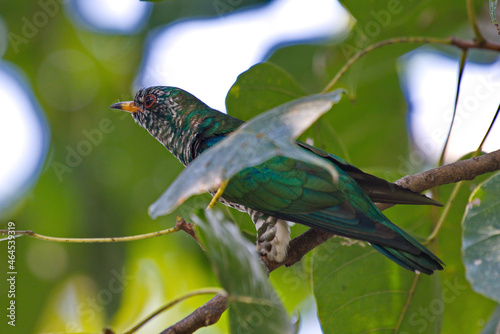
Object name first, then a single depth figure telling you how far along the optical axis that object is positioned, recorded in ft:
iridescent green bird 15.75
